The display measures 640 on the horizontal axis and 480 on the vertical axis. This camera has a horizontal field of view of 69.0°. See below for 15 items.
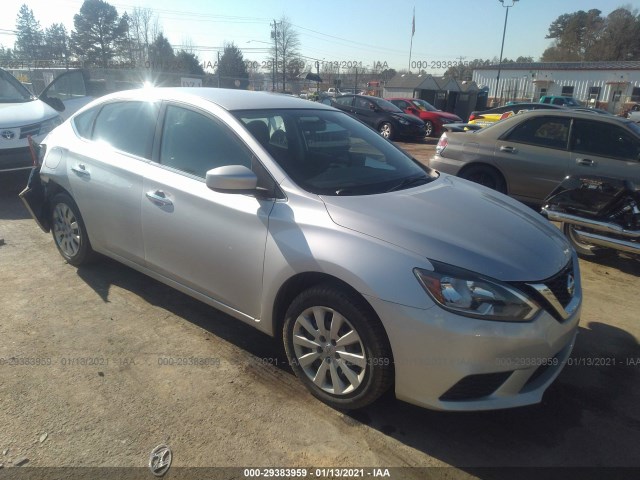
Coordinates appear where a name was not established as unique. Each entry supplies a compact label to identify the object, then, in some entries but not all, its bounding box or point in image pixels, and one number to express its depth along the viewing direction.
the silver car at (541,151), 5.90
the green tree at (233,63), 51.59
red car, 19.33
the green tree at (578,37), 68.25
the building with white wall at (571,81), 46.56
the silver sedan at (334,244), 2.21
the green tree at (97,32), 56.66
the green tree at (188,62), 52.03
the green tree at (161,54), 51.59
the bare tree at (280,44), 51.38
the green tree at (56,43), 53.03
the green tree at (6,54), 45.43
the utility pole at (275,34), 51.38
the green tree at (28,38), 53.75
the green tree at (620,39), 64.38
